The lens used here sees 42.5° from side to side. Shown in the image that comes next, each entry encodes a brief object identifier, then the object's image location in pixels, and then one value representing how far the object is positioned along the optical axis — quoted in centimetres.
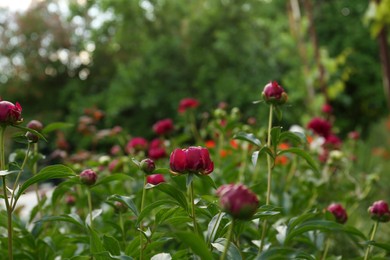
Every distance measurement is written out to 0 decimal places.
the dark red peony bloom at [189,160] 78
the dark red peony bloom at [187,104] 221
